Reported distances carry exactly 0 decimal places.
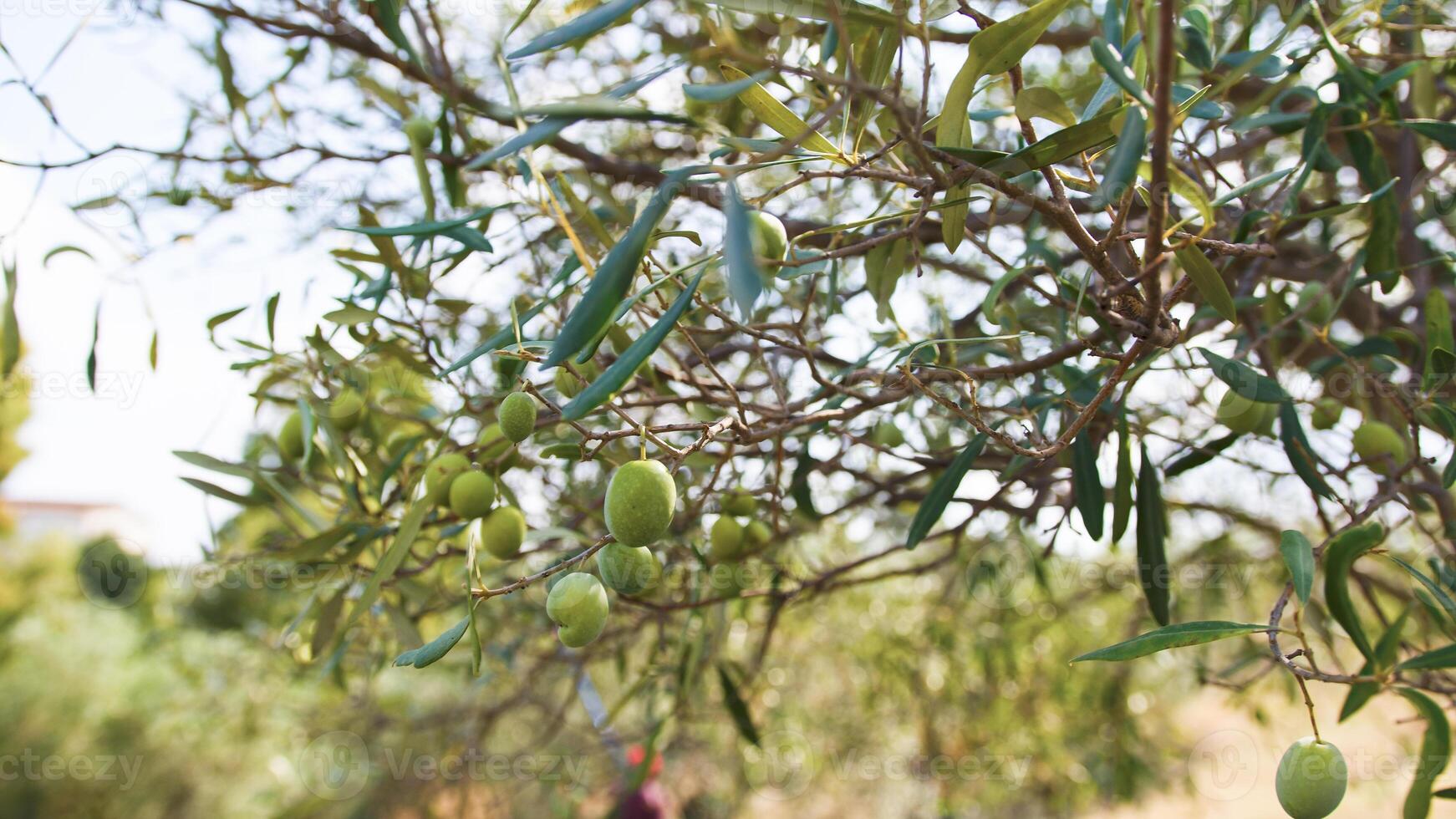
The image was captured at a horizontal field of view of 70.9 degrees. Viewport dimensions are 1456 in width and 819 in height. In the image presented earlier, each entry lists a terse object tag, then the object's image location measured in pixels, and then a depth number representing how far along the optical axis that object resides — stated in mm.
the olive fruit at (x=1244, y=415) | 366
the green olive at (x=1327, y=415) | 433
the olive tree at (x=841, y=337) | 260
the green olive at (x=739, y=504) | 426
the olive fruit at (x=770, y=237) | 276
